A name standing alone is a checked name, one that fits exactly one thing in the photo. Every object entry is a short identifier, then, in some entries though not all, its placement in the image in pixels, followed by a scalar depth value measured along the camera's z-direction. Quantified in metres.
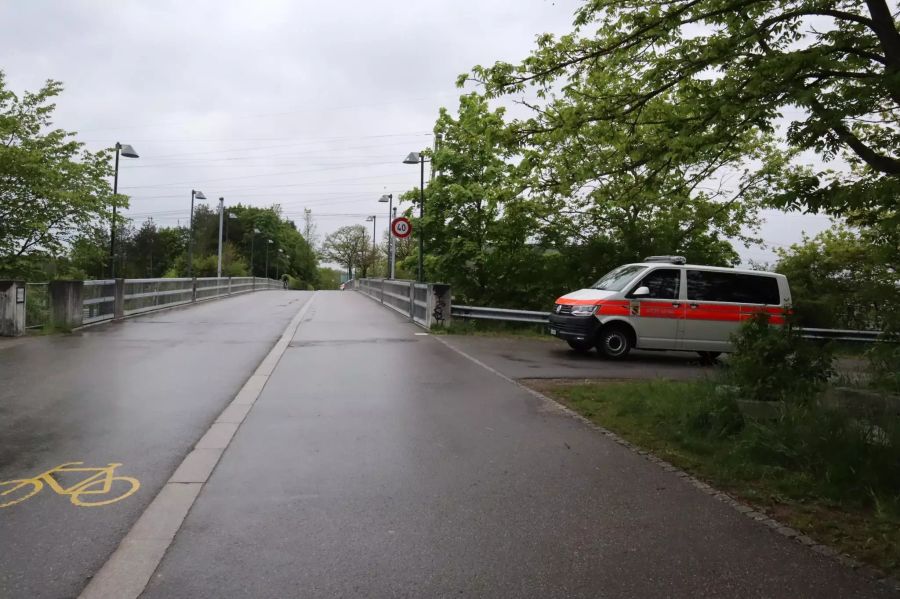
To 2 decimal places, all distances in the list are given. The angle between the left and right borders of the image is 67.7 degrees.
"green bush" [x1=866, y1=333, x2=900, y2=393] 6.67
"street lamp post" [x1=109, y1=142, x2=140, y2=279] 29.42
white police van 12.83
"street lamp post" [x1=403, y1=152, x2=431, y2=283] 21.99
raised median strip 3.25
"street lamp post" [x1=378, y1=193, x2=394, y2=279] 42.53
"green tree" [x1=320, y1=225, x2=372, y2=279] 106.69
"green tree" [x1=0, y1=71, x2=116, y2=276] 20.78
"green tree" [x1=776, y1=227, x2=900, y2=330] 17.70
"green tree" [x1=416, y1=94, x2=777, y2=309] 18.25
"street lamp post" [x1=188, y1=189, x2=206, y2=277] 44.67
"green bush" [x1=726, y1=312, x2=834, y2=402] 6.25
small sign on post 21.59
